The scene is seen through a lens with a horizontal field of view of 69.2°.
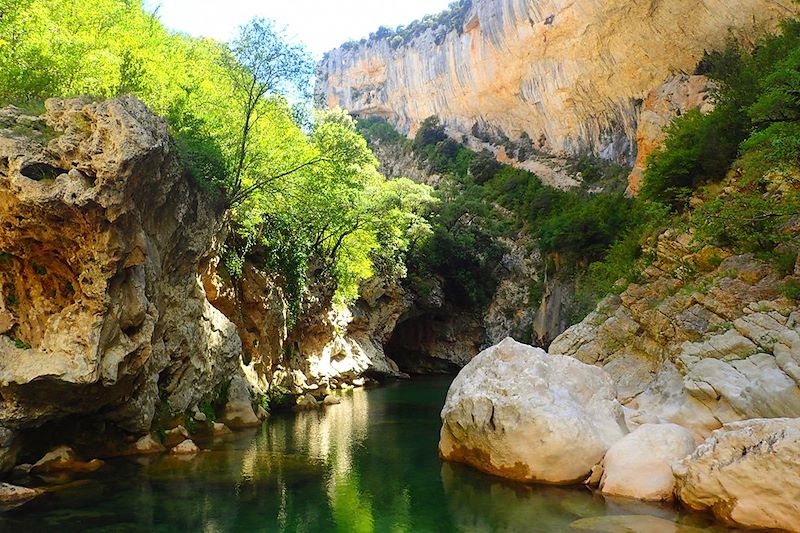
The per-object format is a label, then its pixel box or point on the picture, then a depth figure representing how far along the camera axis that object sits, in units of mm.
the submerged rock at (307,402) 24814
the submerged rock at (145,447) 15055
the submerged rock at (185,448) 15080
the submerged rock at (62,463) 12914
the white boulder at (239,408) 19328
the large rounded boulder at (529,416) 11938
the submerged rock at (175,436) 15857
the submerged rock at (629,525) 9109
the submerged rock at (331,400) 26247
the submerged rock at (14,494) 10633
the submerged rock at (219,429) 17858
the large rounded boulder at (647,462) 10789
